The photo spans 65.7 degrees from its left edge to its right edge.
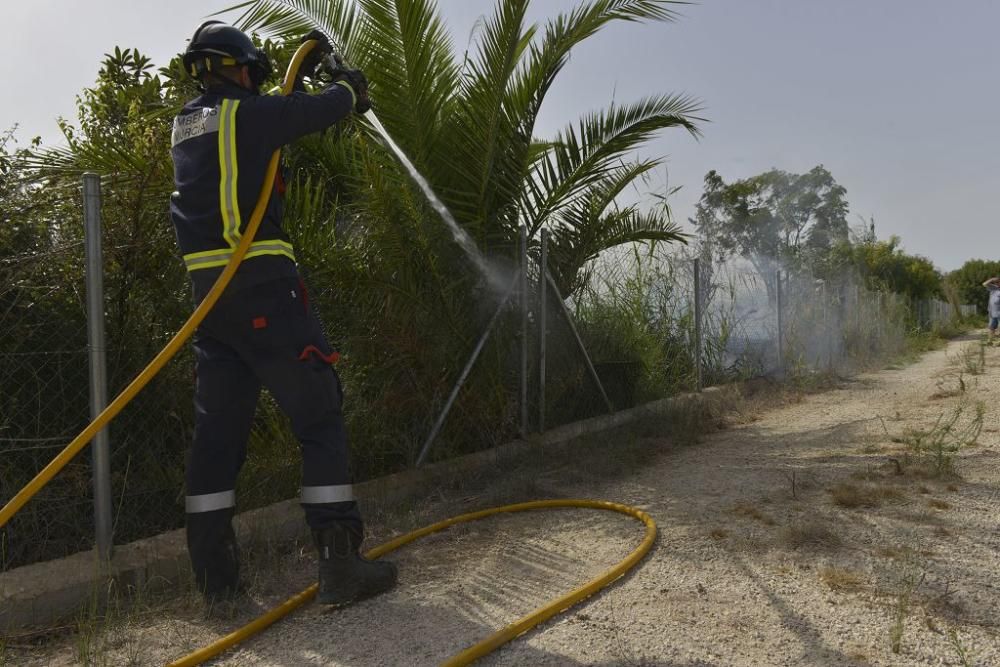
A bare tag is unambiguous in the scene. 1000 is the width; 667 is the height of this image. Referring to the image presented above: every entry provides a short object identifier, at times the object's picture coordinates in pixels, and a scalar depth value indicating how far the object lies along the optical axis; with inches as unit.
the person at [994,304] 650.8
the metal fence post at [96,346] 120.6
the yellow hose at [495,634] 91.0
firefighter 106.8
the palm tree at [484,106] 189.2
